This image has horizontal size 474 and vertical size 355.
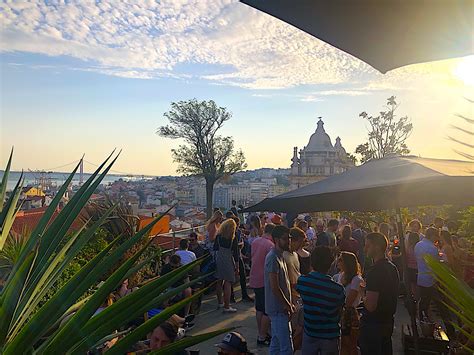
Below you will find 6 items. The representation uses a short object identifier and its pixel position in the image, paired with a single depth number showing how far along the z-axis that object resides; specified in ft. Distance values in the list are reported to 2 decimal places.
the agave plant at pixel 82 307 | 3.44
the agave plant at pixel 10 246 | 14.02
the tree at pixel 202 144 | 133.28
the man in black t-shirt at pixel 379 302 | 13.39
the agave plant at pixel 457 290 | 3.07
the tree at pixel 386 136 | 81.82
